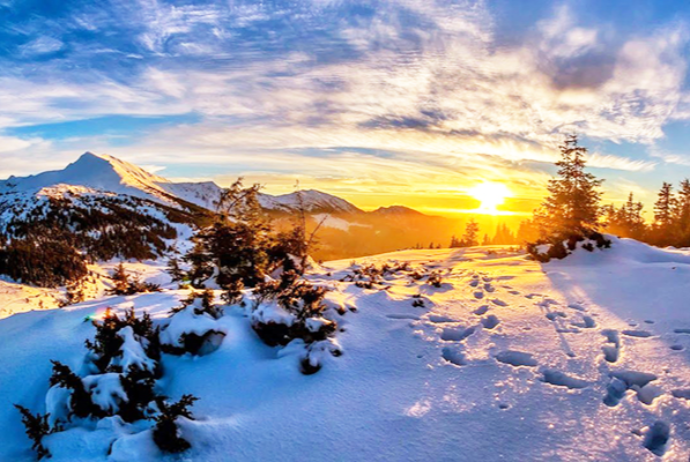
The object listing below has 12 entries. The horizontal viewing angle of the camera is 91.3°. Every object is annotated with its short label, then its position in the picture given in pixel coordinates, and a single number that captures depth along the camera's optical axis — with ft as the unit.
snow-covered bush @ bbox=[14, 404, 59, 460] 9.80
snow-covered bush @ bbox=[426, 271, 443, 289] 27.96
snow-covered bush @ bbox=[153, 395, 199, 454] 9.86
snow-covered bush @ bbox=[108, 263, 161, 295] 25.30
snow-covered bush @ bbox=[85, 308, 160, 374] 13.37
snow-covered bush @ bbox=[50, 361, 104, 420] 11.27
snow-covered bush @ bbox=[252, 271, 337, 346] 16.12
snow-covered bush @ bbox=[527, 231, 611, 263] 41.32
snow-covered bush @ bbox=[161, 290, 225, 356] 15.20
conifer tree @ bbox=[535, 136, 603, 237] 69.12
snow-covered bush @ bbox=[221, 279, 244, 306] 19.00
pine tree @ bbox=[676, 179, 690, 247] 130.82
